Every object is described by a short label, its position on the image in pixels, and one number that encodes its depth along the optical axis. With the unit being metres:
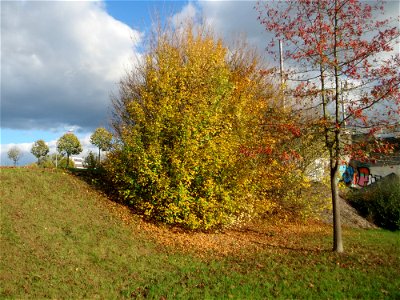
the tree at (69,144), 38.09
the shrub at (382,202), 18.22
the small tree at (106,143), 14.50
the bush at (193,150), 11.95
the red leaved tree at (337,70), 9.77
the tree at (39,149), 39.53
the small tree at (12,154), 39.22
